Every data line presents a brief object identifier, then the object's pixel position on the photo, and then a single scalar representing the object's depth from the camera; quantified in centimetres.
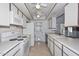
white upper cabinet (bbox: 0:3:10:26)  137
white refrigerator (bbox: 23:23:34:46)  405
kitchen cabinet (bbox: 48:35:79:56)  91
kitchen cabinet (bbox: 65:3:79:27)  153
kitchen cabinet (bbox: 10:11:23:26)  183
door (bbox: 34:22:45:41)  564
